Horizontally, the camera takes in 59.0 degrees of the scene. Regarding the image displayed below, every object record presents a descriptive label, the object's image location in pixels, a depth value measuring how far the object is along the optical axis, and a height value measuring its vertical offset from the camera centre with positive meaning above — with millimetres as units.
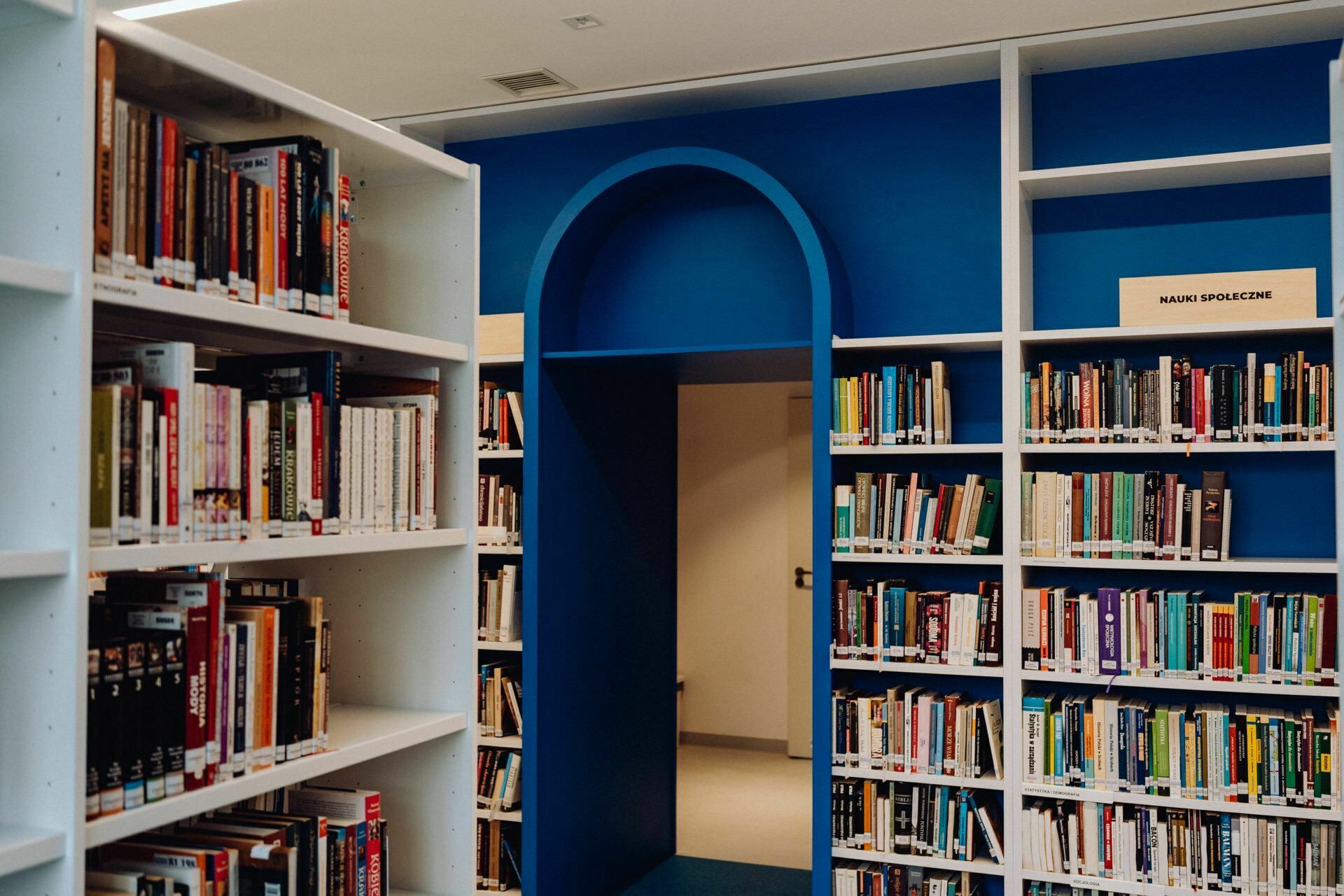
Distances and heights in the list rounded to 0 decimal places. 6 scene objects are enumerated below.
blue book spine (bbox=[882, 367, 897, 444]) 3830 +197
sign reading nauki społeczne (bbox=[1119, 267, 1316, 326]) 3555 +516
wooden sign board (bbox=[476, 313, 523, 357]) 4426 +493
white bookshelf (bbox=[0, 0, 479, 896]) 1541 +42
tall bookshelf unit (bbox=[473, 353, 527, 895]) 4262 -288
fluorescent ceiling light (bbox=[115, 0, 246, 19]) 3584 +1411
